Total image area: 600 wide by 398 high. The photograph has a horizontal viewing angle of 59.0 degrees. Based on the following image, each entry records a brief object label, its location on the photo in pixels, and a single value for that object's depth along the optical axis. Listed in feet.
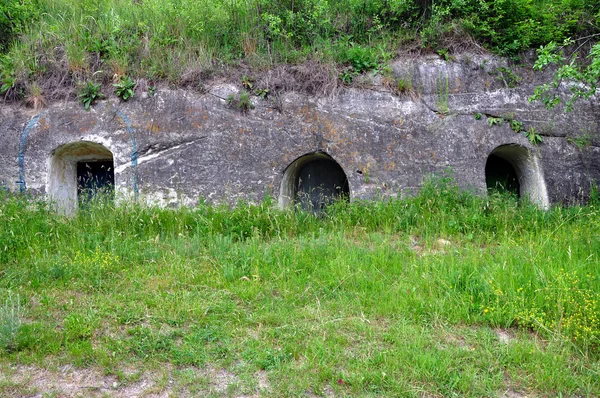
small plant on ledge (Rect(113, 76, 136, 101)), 26.27
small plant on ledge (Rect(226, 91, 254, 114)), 26.12
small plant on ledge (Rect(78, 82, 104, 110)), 26.32
